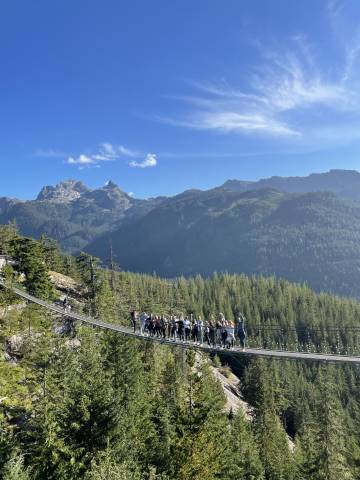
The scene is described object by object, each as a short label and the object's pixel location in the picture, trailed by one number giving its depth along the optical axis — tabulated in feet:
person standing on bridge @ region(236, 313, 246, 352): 94.72
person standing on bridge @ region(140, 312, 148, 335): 122.25
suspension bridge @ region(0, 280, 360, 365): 83.69
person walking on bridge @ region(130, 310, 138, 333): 127.47
